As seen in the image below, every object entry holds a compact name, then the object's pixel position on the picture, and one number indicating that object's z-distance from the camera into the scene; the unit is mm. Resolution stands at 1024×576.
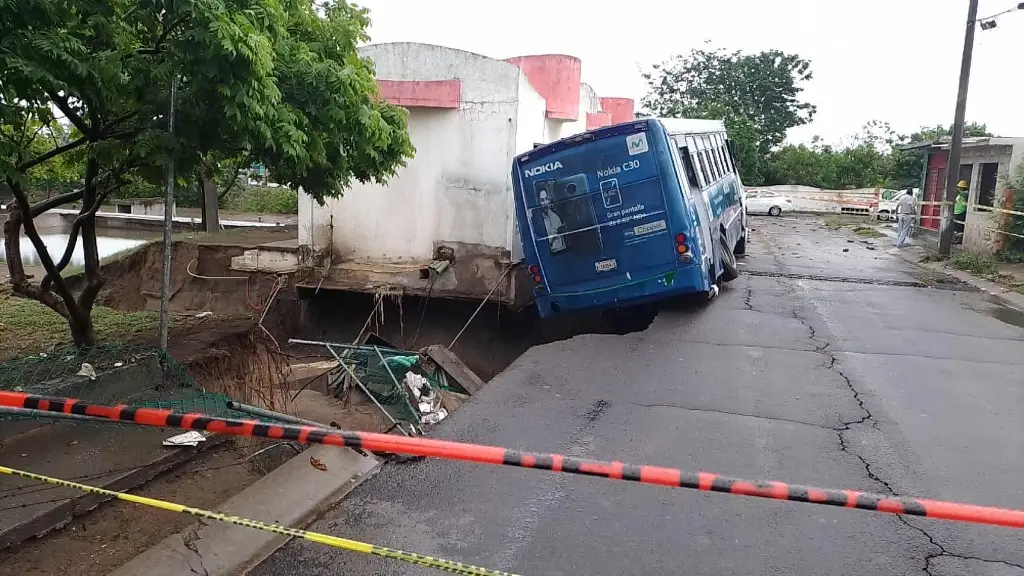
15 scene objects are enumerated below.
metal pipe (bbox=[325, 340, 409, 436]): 6509
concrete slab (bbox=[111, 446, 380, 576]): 3609
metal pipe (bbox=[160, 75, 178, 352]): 5566
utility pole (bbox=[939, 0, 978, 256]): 16531
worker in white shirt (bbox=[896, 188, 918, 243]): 19359
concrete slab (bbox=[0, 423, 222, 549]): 4387
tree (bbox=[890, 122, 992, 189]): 32062
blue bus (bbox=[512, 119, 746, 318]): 9016
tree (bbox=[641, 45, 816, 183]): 42094
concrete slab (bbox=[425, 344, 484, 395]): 8344
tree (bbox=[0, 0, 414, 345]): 4414
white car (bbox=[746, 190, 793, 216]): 33625
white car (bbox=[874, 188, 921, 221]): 29672
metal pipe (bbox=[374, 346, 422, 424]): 6379
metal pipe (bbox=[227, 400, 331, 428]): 5234
